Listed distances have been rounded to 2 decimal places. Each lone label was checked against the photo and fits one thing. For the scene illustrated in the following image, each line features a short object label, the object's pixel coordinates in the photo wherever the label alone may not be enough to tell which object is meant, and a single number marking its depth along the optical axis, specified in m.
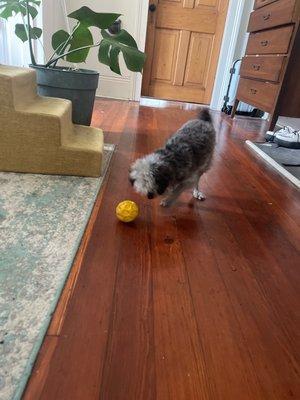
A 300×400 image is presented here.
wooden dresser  2.21
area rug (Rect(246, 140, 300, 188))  1.95
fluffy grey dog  1.12
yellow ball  1.18
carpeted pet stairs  1.39
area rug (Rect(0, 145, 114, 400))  0.66
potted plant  1.71
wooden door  3.99
